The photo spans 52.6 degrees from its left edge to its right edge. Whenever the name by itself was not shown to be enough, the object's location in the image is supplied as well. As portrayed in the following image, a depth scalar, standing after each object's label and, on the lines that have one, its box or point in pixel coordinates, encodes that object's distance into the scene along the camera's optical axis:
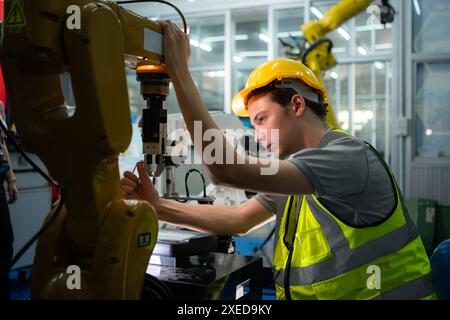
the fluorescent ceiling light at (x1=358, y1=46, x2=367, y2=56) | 6.05
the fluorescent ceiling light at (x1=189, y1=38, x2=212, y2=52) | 7.39
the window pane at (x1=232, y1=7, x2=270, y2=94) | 6.85
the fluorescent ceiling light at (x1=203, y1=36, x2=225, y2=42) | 7.23
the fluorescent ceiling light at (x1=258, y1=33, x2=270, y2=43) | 7.26
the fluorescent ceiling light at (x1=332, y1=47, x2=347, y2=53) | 6.18
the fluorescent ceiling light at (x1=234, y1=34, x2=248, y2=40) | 7.12
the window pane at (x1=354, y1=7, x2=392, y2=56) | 5.98
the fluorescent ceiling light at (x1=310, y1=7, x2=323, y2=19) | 6.38
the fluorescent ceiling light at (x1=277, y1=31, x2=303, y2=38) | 6.74
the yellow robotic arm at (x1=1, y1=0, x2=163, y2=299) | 0.94
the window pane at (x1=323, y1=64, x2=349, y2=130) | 6.16
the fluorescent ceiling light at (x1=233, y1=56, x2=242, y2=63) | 6.97
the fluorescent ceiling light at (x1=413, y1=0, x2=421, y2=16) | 5.81
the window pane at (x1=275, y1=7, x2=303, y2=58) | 6.66
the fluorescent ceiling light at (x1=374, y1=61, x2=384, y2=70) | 6.00
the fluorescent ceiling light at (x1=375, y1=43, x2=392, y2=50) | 5.96
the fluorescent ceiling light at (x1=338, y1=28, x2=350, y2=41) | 6.16
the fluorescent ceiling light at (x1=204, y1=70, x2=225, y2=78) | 7.02
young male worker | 1.20
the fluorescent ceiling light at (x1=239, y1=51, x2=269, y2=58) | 7.20
